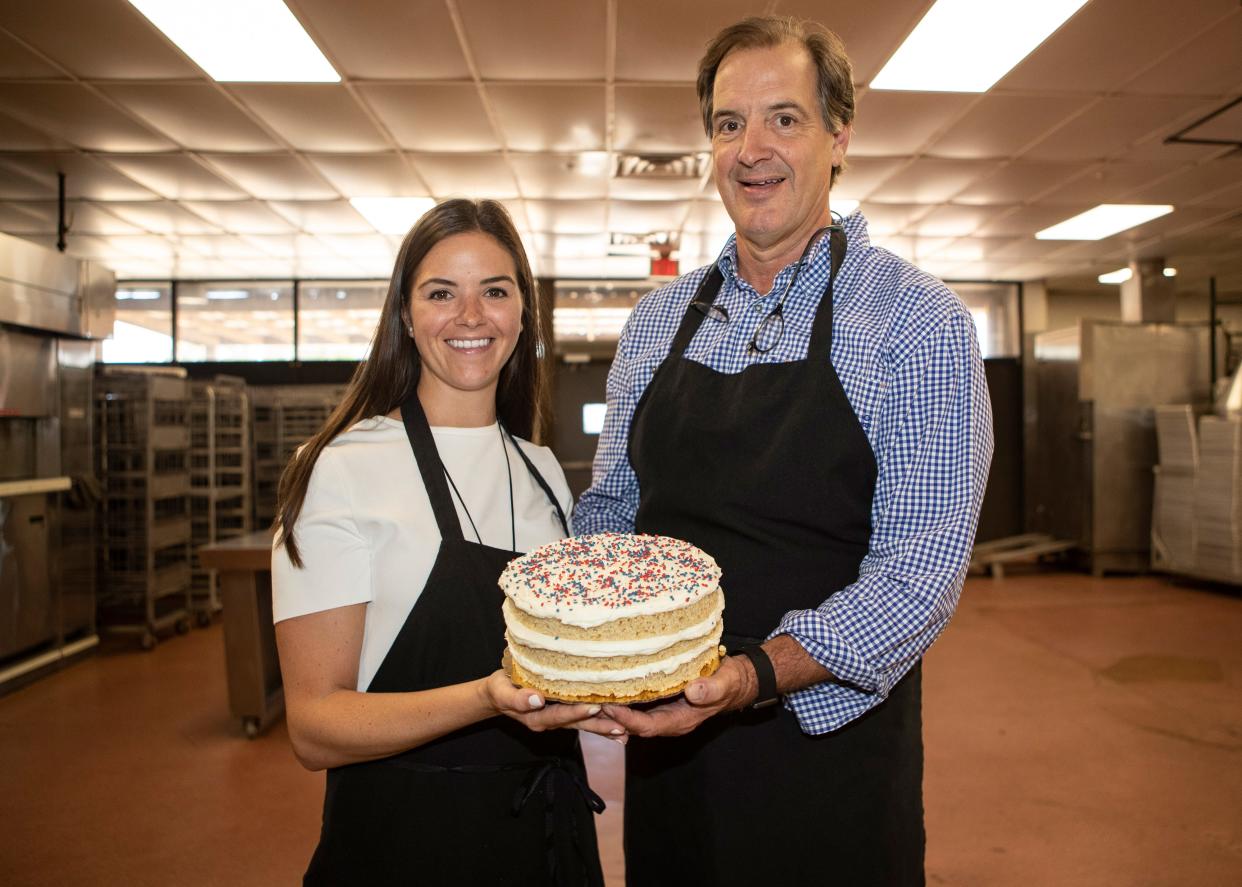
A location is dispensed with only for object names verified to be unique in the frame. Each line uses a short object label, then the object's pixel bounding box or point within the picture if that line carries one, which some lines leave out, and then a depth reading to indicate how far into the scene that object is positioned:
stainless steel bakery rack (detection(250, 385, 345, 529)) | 8.61
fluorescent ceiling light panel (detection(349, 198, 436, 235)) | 6.83
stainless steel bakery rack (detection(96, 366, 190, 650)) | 6.17
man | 1.36
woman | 1.36
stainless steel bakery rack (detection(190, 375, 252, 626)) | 7.04
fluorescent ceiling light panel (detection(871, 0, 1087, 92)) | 3.93
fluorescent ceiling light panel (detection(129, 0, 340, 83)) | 3.87
